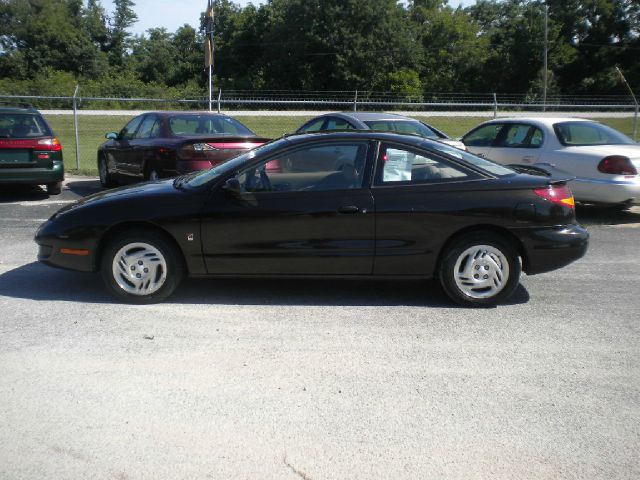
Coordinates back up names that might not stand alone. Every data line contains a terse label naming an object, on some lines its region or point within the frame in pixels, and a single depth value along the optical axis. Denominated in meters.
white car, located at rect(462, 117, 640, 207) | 9.35
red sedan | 10.01
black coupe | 5.68
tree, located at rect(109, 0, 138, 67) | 66.25
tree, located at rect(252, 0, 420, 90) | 51.62
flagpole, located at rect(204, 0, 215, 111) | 19.03
